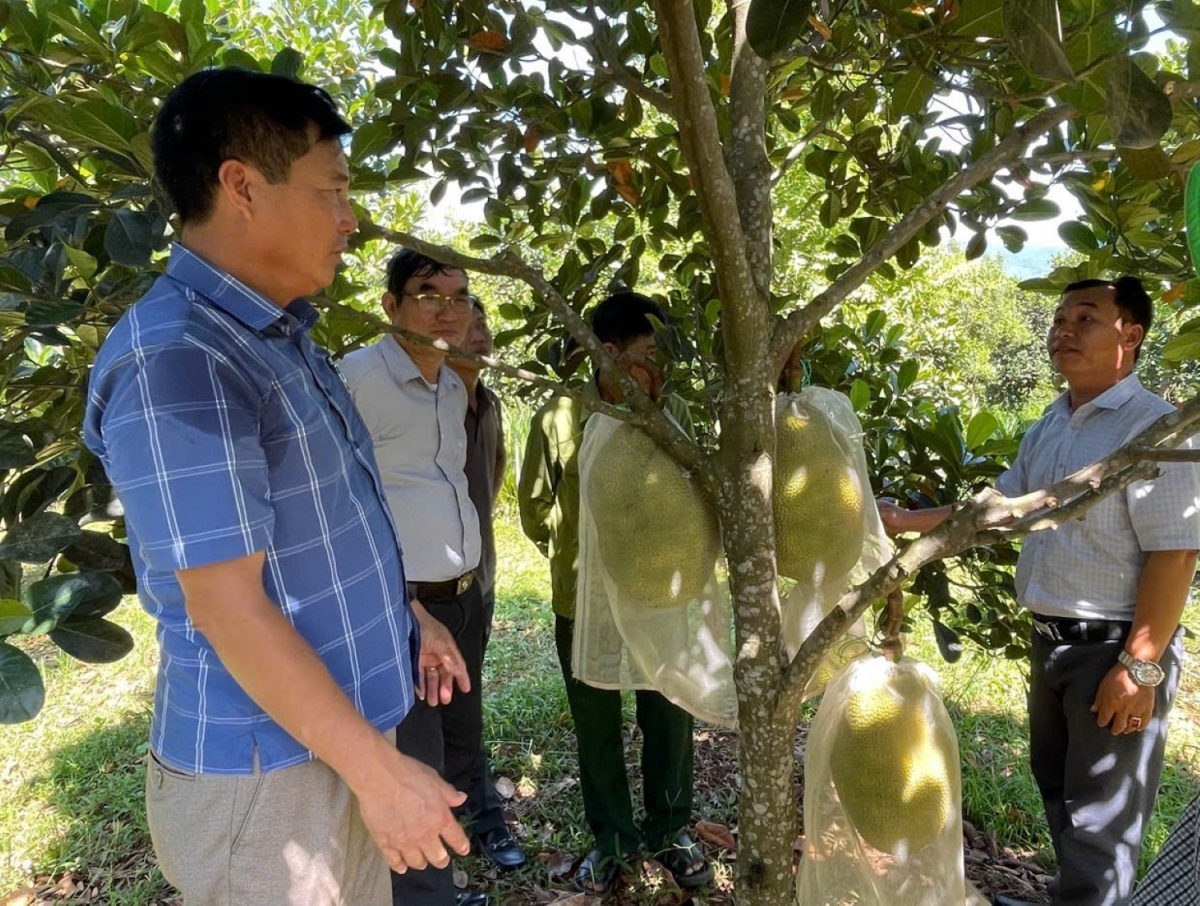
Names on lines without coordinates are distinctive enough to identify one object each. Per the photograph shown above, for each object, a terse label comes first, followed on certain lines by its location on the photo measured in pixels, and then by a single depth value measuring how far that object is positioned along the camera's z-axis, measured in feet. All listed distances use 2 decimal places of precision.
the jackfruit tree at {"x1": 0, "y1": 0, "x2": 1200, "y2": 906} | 3.05
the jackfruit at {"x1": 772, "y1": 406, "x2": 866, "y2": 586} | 4.32
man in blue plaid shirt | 2.76
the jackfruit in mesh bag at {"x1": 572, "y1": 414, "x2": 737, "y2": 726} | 4.30
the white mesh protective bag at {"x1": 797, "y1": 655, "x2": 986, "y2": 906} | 4.56
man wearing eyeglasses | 6.42
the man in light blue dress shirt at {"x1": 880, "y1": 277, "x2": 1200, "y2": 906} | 5.48
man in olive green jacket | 6.93
